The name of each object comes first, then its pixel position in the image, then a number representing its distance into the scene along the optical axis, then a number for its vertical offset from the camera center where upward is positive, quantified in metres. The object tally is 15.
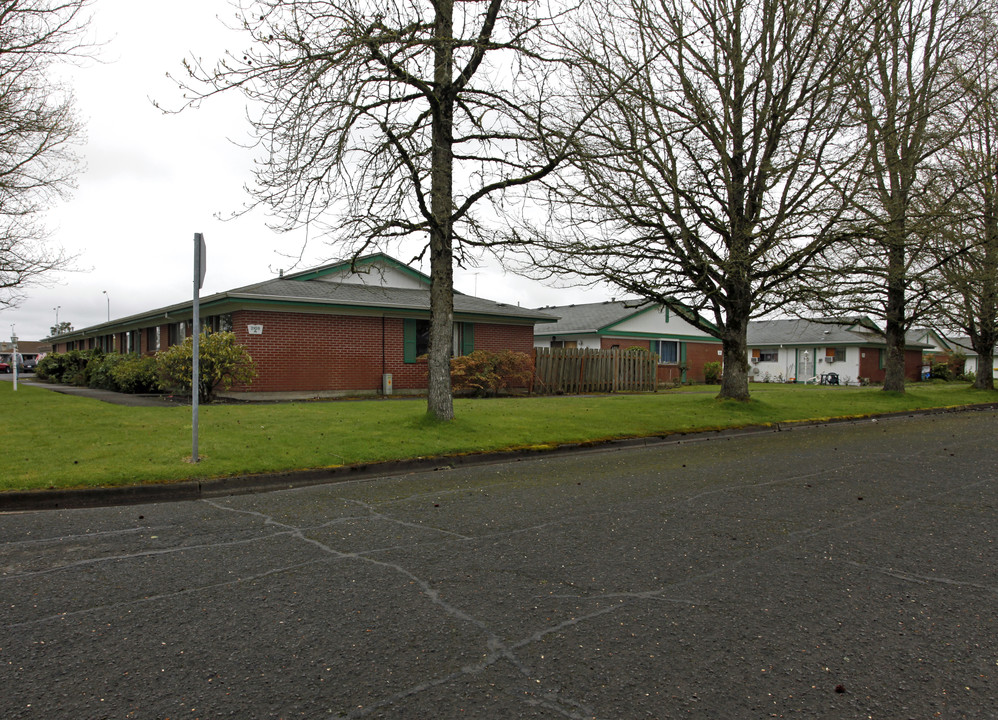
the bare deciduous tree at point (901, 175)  15.62 +6.29
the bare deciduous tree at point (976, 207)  18.81 +5.83
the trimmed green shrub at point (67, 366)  29.89 +0.17
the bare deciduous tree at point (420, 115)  9.52 +4.23
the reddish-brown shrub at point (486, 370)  20.66 +0.04
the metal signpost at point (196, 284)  8.09 +1.11
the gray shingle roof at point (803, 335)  41.95 +2.75
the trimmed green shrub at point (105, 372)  23.94 -0.11
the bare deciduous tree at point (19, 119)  16.28 +6.91
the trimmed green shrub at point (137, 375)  20.64 -0.18
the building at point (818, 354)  41.62 +1.32
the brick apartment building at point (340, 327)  18.22 +1.45
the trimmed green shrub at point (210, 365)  16.22 +0.14
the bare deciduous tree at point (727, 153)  14.84 +5.55
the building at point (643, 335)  33.34 +2.04
